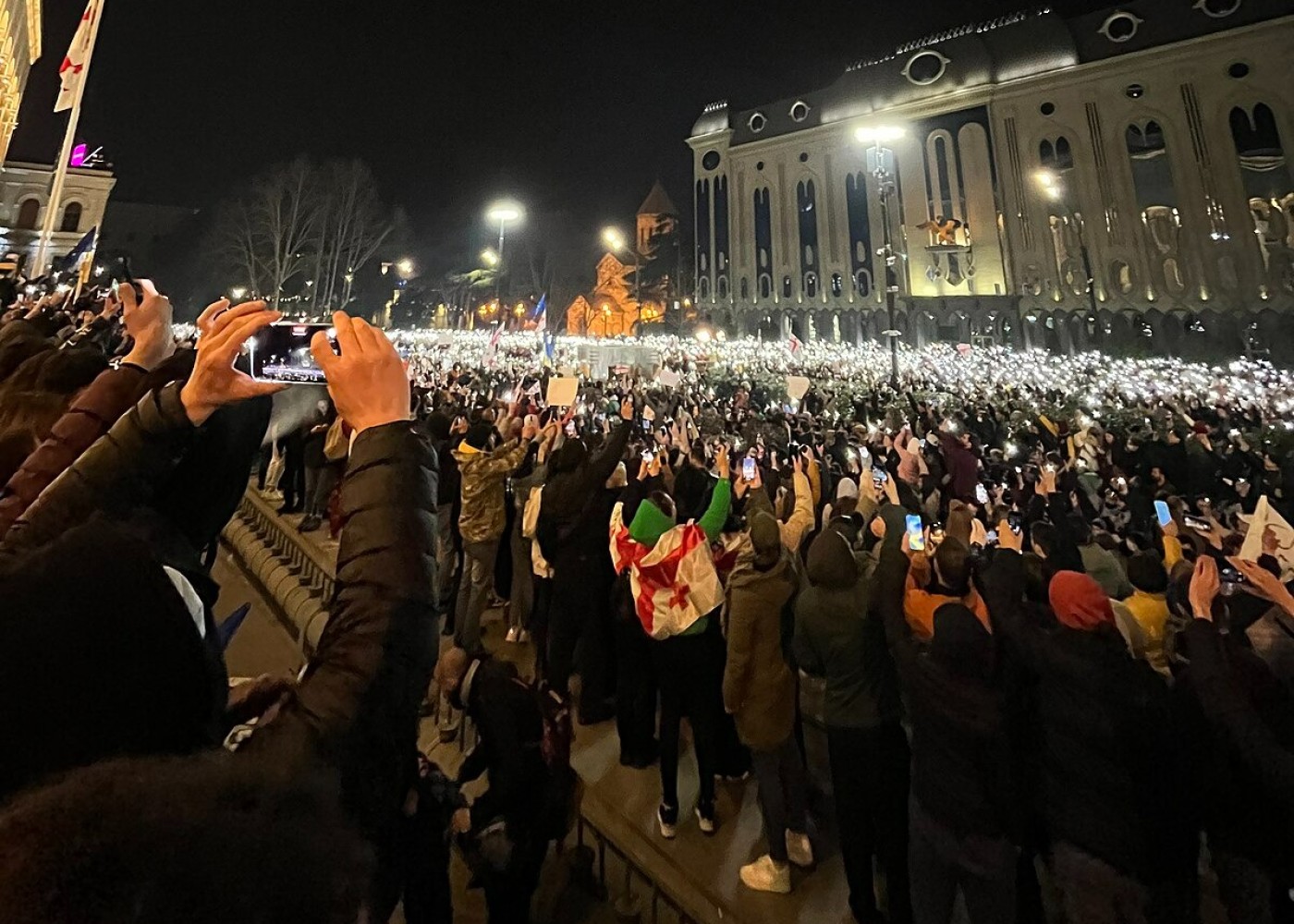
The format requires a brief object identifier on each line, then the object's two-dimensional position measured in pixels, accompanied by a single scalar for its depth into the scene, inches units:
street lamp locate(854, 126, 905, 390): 588.4
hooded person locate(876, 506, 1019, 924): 109.1
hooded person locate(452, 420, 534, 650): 236.2
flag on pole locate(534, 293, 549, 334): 786.8
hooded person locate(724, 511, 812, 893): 139.1
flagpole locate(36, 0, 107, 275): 487.2
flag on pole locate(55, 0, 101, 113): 476.1
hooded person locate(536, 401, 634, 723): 197.8
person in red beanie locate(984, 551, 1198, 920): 101.8
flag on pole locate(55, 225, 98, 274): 493.7
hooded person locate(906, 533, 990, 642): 120.9
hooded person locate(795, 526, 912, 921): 128.3
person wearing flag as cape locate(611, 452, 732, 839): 151.6
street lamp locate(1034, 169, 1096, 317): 1534.2
